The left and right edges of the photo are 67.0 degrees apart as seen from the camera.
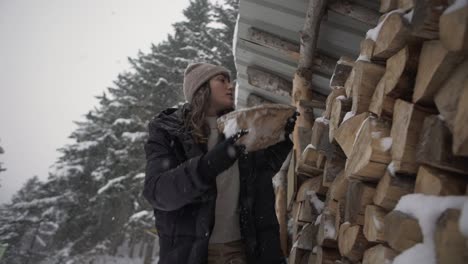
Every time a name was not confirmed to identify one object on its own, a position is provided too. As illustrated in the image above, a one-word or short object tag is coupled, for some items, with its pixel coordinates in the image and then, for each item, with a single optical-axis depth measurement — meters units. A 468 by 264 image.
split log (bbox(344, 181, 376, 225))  1.57
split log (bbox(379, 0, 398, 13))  1.54
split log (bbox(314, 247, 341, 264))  1.99
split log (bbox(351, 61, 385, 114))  1.67
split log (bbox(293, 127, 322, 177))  2.67
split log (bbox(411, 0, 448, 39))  1.14
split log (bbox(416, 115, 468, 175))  1.08
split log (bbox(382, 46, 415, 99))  1.38
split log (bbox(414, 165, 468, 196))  1.10
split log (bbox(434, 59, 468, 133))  1.07
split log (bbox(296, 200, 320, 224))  2.53
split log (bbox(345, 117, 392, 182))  1.44
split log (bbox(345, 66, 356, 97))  1.93
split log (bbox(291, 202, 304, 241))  2.80
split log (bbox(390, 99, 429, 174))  1.28
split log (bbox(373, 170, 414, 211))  1.36
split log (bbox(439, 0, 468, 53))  0.98
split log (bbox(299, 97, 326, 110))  3.52
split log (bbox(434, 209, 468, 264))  1.00
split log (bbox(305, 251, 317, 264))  2.16
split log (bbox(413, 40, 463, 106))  1.13
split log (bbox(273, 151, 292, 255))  3.48
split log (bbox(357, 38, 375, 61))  1.66
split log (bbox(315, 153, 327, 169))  2.56
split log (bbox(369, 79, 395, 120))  1.48
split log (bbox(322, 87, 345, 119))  2.28
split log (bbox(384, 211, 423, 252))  1.16
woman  1.91
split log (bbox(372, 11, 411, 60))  1.35
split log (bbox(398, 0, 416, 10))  1.35
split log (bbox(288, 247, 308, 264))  2.46
